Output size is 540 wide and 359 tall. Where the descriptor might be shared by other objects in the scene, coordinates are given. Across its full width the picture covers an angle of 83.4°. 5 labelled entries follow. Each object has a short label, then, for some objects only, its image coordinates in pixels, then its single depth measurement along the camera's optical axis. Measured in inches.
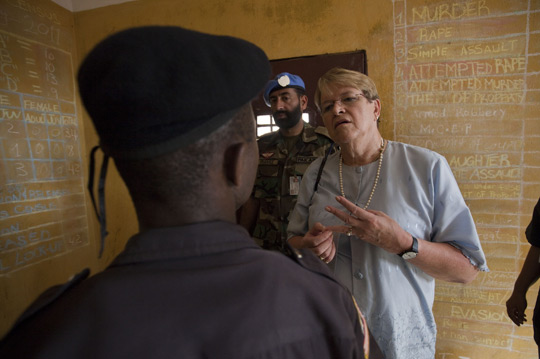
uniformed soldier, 86.9
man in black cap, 16.2
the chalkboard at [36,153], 84.0
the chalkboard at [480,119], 72.9
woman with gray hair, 41.9
